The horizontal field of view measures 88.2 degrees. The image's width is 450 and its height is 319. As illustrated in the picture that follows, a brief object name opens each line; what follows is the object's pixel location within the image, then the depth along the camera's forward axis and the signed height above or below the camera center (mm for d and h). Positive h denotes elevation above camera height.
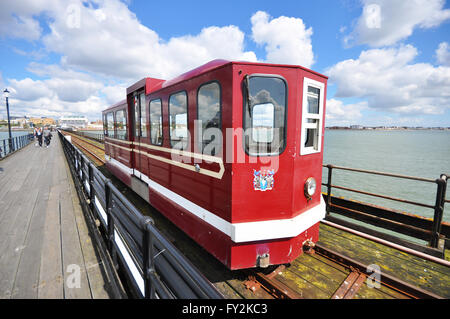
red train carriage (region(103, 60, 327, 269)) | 3225 -396
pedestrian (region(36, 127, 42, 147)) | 21519 -372
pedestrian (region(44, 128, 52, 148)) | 22228 -864
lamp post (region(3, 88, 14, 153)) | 16703 -671
